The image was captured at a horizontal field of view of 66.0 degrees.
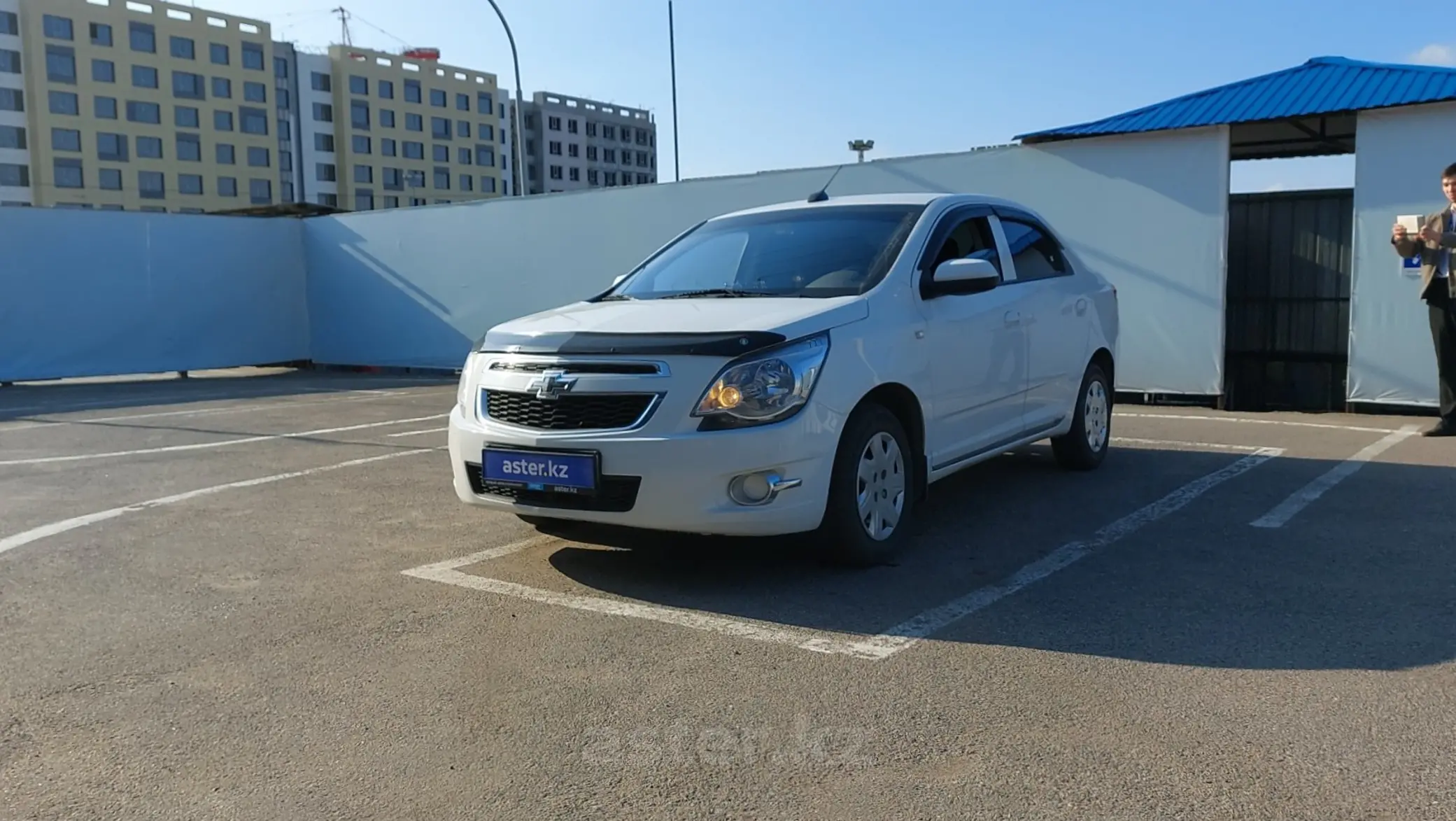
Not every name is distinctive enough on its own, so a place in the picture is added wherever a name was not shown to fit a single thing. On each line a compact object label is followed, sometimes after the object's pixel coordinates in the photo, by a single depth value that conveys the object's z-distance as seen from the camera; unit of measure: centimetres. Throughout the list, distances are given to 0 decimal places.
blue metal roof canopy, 1014
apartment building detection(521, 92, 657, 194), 11244
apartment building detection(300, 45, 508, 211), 8894
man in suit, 860
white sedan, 443
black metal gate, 1233
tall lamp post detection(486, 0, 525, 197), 2194
